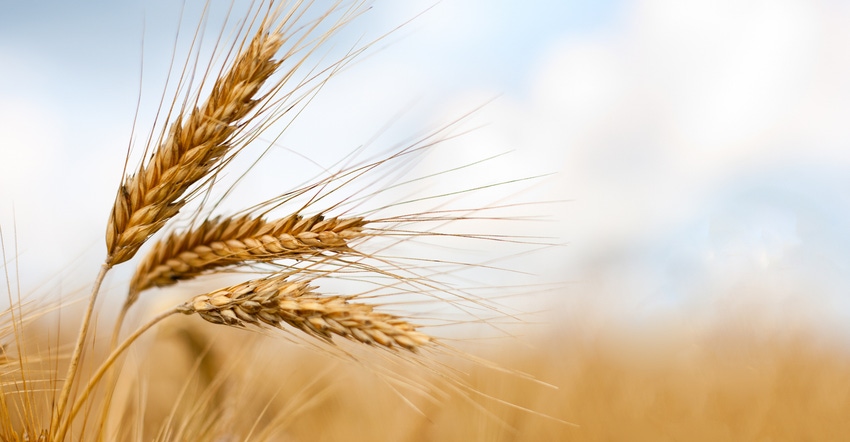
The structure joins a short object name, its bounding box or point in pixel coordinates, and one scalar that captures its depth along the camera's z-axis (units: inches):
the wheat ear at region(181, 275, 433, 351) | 20.5
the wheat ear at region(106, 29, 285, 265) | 21.6
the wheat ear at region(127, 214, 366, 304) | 21.6
